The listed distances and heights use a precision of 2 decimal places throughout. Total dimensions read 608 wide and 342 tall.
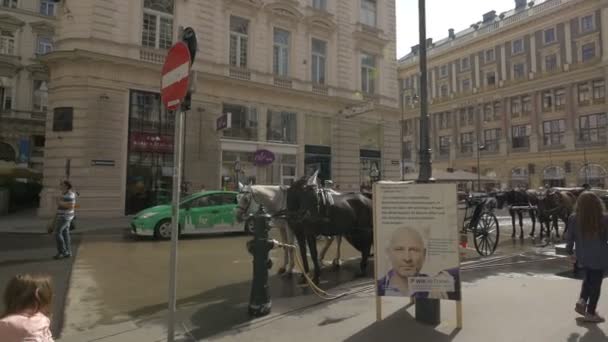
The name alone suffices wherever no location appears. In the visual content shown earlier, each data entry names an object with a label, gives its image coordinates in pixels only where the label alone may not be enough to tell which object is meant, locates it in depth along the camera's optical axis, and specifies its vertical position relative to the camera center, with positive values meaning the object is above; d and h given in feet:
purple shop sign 76.38 +6.93
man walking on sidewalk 31.04 -2.15
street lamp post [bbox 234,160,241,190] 72.68 +4.22
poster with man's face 15.47 -1.82
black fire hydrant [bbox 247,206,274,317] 17.24 -3.18
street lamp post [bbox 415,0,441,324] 15.93 +2.09
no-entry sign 13.52 +4.12
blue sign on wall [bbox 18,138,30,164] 123.54 +13.17
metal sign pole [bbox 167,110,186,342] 13.19 -1.16
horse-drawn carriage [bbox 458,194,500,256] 33.35 -2.31
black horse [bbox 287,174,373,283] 22.53 -1.36
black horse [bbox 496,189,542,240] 48.11 -0.43
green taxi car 41.73 -2.65
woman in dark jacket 15.97 -2.21
